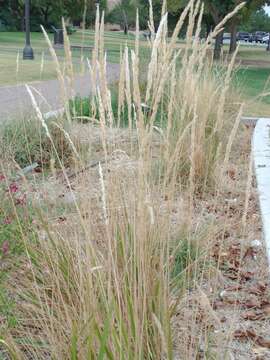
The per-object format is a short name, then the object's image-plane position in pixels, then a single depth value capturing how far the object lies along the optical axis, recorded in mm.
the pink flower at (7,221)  2658
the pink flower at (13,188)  2775
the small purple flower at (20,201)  2904
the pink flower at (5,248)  2383
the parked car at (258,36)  87062
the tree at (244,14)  27672
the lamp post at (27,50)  22719
